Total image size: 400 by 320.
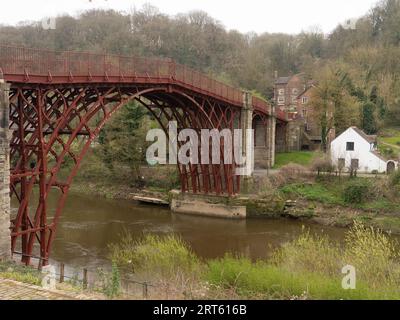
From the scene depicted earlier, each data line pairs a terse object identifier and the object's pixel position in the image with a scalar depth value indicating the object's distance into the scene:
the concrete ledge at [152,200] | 35.76
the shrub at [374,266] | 13.36
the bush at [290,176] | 34.19
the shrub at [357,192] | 30.48
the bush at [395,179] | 30.22
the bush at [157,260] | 15.11
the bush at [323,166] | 34.31
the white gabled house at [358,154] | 34.75
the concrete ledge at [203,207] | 32.22
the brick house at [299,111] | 48.16
